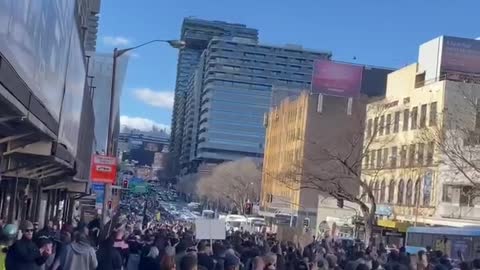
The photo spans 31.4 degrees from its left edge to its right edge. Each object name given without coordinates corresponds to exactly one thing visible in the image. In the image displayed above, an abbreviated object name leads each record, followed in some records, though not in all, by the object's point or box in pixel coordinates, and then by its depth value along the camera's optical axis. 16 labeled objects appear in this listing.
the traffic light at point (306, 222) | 81.99
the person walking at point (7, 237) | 10.93
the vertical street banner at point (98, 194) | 36.77
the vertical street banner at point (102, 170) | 27.00
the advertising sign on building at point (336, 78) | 90.75
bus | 34.75
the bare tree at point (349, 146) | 67.50
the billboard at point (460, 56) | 64.88
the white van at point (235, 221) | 78.12
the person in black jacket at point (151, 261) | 16.04
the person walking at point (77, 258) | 11.46
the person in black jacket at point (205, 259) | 14.15
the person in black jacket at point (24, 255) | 10.88
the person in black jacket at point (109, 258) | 13.52
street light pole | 27.61
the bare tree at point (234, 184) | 119.12
